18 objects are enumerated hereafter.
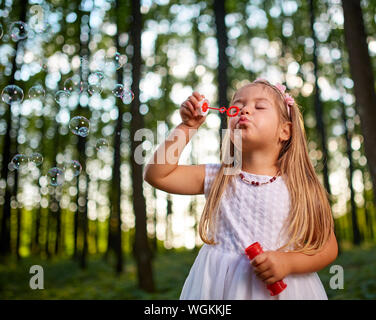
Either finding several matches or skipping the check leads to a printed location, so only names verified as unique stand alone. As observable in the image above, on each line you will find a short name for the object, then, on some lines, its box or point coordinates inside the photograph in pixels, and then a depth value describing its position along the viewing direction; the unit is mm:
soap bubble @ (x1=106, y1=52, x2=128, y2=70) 3530
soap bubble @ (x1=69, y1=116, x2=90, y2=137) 3480
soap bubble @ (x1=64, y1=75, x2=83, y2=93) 3671
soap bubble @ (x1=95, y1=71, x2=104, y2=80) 3409
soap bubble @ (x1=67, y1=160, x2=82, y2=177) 3518
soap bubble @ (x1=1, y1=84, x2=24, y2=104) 4047
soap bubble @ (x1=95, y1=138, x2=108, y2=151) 3302
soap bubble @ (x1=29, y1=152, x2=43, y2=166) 3575
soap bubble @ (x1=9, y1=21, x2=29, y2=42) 4234
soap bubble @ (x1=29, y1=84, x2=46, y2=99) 3898
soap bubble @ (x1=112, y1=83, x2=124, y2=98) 3291
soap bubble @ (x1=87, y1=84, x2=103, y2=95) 3541
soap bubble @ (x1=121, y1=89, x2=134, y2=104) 3147
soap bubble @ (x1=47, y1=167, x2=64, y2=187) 3527
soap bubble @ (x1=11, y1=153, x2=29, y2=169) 3674
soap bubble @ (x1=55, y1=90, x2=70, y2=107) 3543
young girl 1633
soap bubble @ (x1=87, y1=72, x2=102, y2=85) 3385
